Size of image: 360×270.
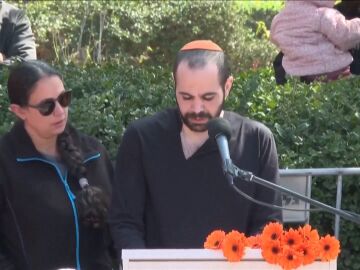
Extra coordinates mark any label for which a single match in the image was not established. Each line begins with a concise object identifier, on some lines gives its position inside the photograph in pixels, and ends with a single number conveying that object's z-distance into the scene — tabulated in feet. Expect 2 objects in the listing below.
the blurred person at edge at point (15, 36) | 22.34
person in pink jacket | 20.92
